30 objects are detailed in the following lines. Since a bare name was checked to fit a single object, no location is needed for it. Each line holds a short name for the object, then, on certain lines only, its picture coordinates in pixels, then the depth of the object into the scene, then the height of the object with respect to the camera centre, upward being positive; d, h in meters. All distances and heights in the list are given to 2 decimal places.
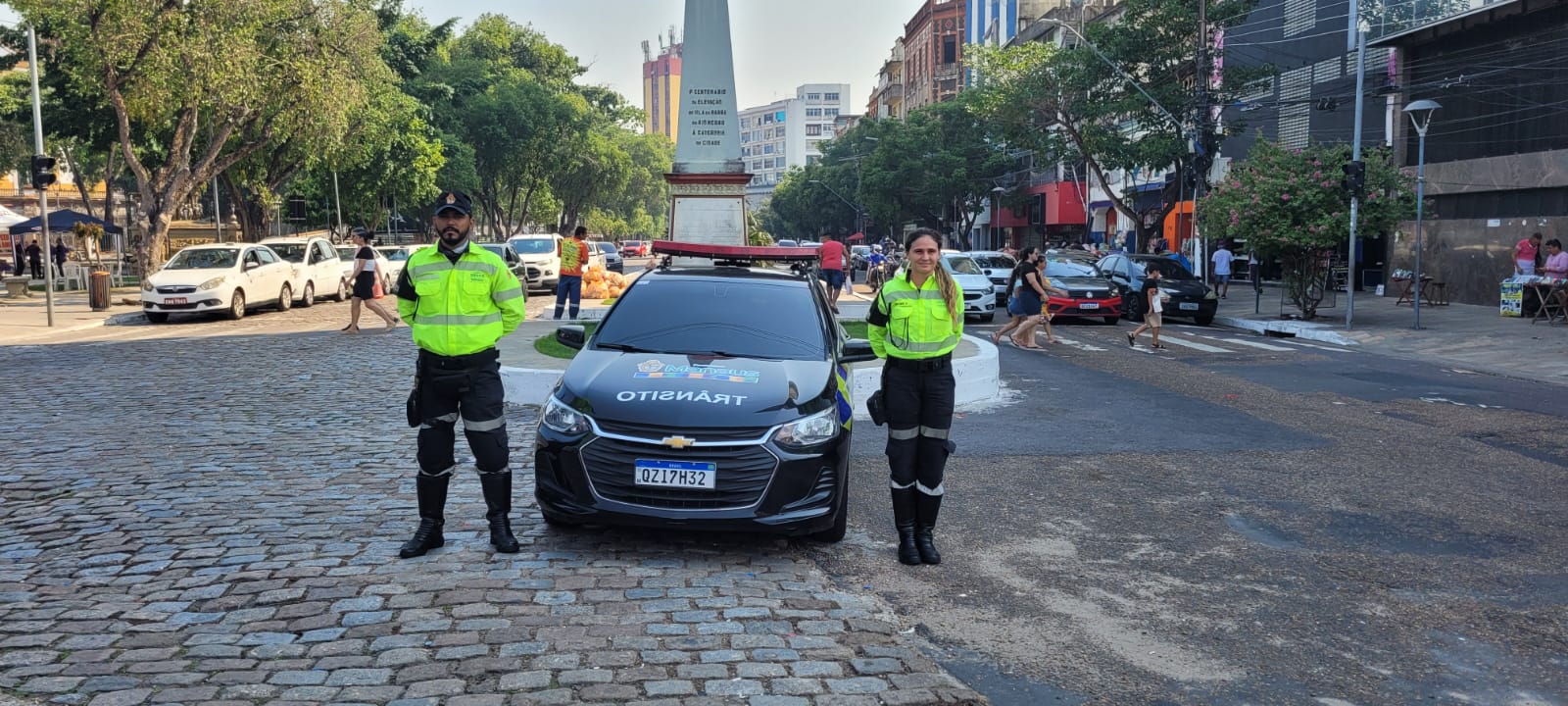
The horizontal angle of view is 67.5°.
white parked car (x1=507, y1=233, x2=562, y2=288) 31.30 -0.19
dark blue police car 5.61 -0.93
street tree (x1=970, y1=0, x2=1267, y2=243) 29.88 +4.26
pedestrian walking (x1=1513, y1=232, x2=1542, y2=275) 22.48 -0.11
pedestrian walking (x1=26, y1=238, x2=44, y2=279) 35.02 -0.11
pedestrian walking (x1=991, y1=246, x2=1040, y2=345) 16.69 -0.53
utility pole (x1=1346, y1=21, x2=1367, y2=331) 19.62 +1.21
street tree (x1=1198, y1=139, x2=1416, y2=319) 21.23 +0.76
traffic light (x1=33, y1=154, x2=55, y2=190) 19.69 +1.41
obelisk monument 20.62 +1.92
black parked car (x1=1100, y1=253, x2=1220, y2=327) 23.58 -0.82
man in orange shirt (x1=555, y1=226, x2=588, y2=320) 18.61 -0.28
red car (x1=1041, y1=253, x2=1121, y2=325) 22.20 -0.94
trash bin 23.19 -0.69
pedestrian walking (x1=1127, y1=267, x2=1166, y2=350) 17.03 -0.78
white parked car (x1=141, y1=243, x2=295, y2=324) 20.81 -0.50
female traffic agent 5.89 -0.69
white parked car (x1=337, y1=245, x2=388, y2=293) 27.48 -0.20
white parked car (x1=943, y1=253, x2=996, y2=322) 22.95 -0.87
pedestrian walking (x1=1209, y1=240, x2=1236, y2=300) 29.44 -0.34
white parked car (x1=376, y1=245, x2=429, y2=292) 31.10 -0.04
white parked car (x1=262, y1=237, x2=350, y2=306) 25.38 -0.27
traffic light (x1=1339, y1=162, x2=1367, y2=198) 19.58 +1.15
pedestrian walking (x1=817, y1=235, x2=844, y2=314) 23.59 -0.22
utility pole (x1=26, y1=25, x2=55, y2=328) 20.19 +1.11
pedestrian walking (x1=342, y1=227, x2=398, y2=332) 17.75 -0.40
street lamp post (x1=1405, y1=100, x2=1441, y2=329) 19.95 +1.77
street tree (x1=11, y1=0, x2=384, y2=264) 23.02 +3.90
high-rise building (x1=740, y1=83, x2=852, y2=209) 198.00 +20.94
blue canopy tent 32.41 +0.93
